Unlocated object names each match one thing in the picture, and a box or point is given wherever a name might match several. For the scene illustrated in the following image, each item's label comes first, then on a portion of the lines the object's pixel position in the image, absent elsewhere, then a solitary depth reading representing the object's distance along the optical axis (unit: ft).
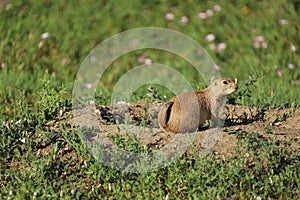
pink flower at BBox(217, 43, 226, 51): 56.39
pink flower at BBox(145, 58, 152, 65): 55.98
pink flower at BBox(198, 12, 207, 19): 59.36
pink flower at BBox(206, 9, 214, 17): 59.70
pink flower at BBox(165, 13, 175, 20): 59.72
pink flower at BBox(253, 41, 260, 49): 56.26
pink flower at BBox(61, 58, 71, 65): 55.97
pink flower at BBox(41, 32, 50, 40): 58.42
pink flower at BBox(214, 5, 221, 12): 60.29
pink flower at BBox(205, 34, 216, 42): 57.00
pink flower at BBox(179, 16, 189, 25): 59.11
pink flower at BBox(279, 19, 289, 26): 58.48
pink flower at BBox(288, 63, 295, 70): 54.12
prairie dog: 37.22
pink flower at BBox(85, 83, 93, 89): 52.64
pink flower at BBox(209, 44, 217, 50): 56.29
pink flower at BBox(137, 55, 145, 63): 56.29
